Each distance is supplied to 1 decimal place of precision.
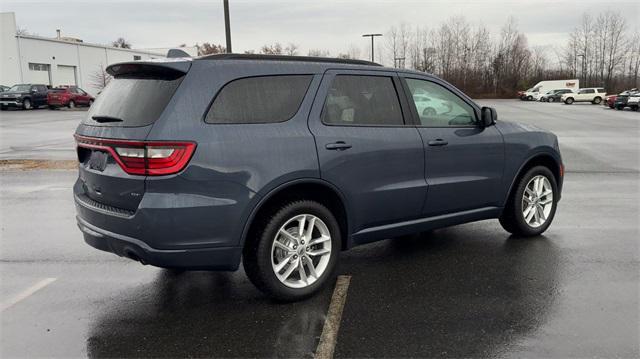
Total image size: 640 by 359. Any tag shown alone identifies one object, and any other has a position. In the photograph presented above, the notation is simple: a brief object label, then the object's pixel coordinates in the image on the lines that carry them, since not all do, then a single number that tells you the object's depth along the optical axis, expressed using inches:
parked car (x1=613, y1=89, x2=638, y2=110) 1571.4
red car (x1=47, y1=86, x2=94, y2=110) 1539.1
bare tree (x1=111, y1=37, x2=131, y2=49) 3704.2
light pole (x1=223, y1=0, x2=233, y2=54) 622.5
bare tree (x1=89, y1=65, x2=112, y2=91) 2443.4
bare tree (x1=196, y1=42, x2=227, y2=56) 3512.1
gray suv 142.9
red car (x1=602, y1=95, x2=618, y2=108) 1706.8
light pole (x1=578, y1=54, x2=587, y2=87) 3535.9
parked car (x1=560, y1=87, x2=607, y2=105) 2278.5
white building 1943.9
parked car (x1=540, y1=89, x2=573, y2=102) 2534.2
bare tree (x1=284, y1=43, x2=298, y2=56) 2484.0
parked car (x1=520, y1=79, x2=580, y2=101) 2839.3
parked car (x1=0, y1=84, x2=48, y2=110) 1459.2
